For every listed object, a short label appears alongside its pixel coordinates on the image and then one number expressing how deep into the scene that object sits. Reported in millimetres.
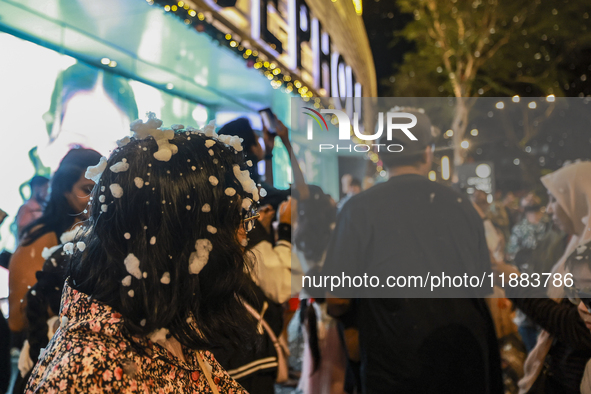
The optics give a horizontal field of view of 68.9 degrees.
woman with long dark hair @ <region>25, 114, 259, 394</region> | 839
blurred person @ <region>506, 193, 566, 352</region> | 2277
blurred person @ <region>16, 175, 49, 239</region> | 2811
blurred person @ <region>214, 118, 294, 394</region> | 1973
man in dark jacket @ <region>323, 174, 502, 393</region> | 2010
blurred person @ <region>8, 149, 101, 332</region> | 2098
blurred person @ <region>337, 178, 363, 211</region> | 2223
